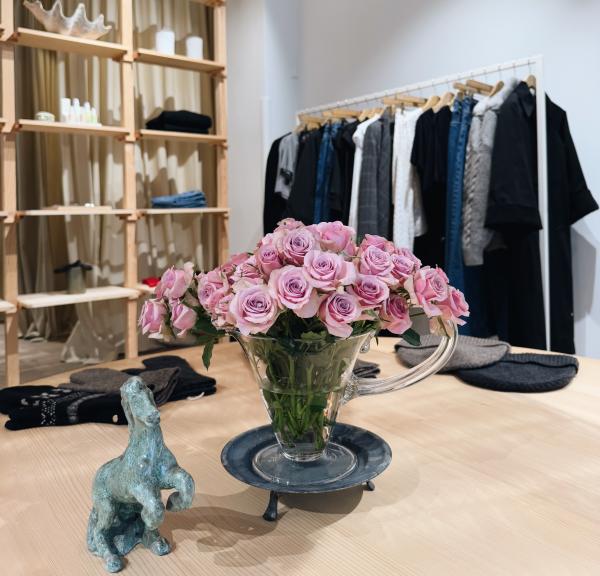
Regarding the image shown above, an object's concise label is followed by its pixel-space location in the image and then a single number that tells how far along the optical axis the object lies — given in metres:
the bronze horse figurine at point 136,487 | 0.65
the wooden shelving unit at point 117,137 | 2.77
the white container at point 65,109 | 3.08
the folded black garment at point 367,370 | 1.34
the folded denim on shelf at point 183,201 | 3.58
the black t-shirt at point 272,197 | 3.56
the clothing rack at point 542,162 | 2.44
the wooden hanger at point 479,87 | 2.69
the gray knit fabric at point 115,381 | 1.17
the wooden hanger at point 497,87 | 2.63
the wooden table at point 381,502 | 0.66
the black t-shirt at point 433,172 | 2.67
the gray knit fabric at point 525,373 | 1.23
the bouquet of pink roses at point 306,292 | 0.68
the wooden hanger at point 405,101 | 2.99
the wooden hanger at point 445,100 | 2.80
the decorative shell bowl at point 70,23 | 2.86
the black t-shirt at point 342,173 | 3.12
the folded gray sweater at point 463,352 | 1.33
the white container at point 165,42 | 3.43
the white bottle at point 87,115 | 3.14
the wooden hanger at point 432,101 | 2.94
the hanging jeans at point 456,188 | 2.60
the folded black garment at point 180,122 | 3.53
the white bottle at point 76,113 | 3.09
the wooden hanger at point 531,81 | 2.54
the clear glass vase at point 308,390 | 0.75
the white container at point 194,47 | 3.60
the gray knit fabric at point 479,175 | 2.52
